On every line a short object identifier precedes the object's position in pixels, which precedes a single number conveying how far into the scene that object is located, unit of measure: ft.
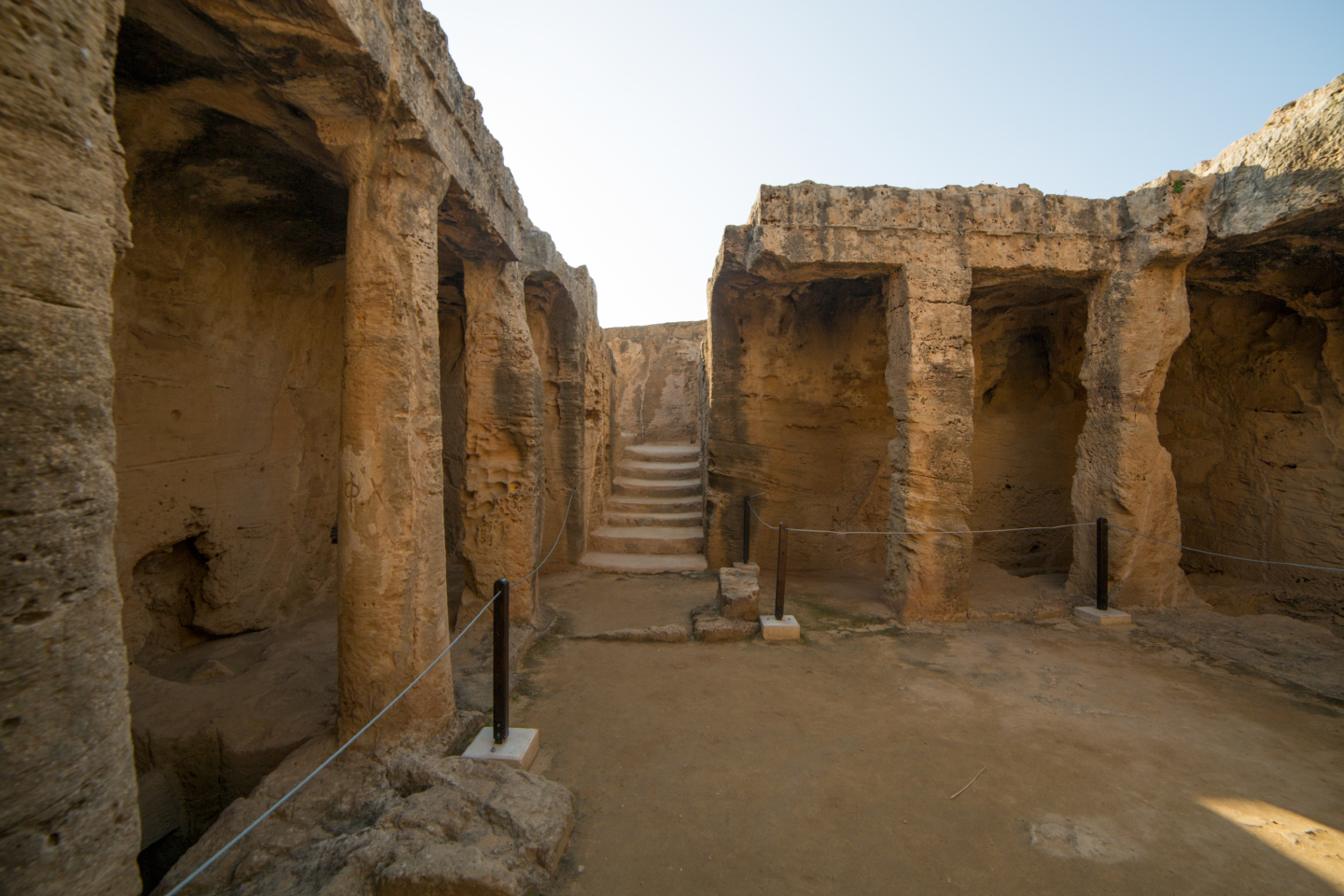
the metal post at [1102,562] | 19.11
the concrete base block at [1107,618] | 19.06
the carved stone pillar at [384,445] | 10.64
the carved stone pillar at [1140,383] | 18.92
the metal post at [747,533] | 25.39
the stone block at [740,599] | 18.78
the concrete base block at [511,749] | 10.94
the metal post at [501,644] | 10.93
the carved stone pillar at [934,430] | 19.30
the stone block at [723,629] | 17.92
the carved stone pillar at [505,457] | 18.04
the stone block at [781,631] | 17.95
